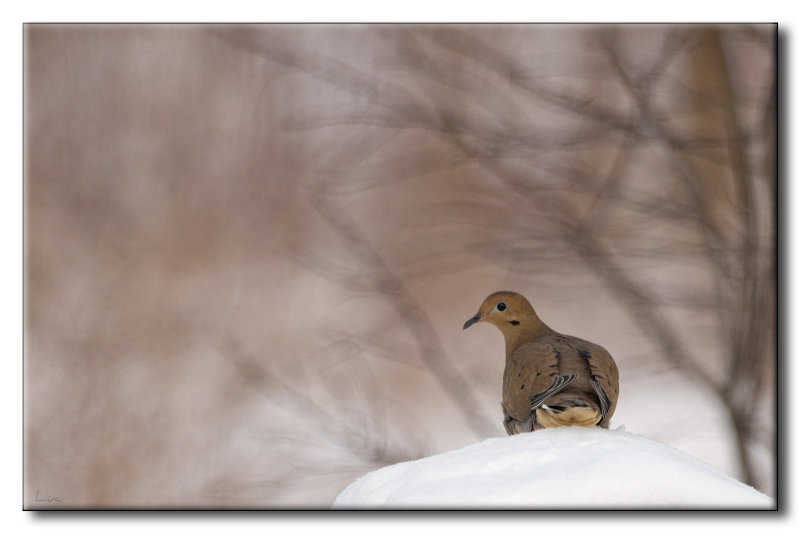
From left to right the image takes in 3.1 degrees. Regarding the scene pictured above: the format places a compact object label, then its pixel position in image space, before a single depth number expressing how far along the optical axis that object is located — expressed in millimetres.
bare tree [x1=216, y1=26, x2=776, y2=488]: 9377
